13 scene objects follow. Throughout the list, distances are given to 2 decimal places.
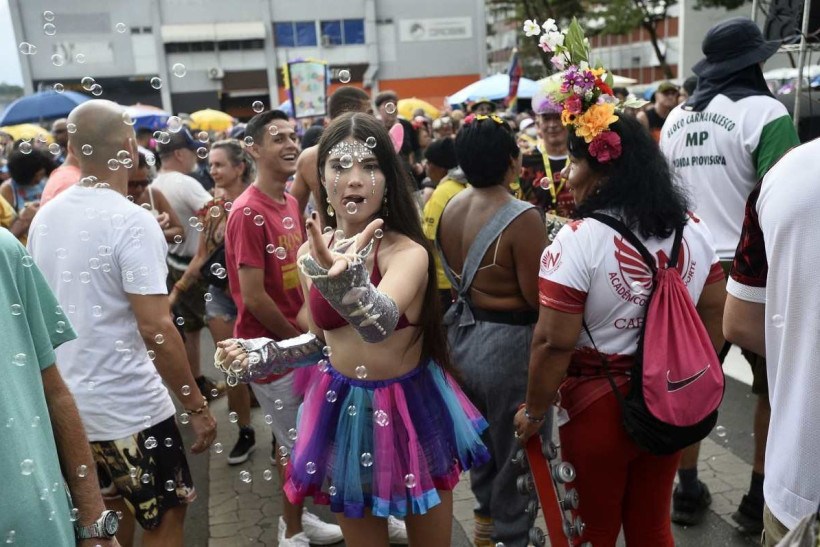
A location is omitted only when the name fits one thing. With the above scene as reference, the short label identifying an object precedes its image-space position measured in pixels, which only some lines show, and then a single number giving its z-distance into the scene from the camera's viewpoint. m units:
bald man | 2.42
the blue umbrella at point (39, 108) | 11.85
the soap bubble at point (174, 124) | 2.94
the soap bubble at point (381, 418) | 2.14
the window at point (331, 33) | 32.66
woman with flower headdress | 2.20
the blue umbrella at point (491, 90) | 14.33
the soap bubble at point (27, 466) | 1.57
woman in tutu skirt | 2.16
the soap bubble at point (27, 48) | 2.97
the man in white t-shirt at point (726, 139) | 3.27
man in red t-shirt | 3.10
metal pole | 4.66
